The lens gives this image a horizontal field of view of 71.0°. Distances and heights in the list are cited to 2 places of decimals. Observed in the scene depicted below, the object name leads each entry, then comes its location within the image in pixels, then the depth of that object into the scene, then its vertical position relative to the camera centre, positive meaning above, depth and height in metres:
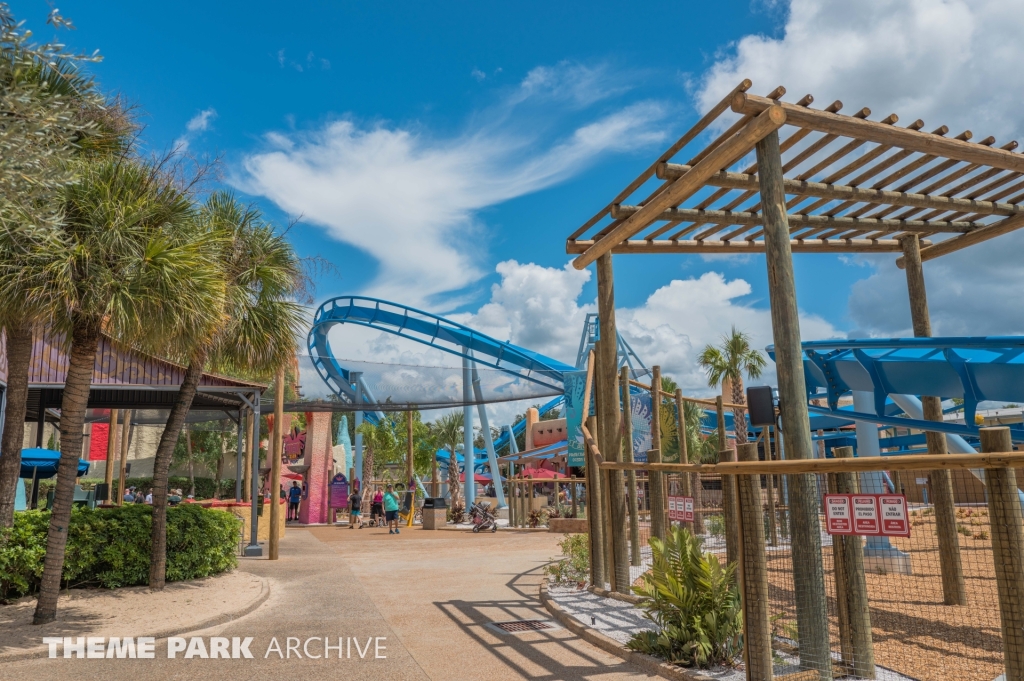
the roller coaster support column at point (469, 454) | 28.41 +0.74
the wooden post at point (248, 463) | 19.74 +0.40
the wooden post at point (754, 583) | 4.58 -0.74
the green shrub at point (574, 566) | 9.22 -1.24
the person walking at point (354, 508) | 23.78 -1.08
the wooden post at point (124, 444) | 19.12 +1.01
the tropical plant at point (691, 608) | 5.23 -1.04
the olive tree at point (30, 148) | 5.08 +2.39
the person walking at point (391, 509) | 21.06 -1.00
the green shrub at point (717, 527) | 13.48 -1.10
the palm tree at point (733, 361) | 28.88 +4.30
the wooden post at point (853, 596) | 4.74 -0.87
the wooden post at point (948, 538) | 7.01 -0.71
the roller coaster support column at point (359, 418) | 23.70 +2.30
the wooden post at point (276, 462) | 12.89 +0.28
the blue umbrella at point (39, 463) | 11.99 +0.29
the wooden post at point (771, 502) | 9.17 -0.51
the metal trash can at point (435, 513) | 23.42 -1.31
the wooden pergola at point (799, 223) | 5.14 +2.54
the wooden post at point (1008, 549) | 3.54 -0.42
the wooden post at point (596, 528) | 8.41 -0.66
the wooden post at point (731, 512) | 5.00 -0.32
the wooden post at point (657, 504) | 7.98 -0.38
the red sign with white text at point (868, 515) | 3.97 -0.28
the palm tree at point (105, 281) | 6.75 +1.89
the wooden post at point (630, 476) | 9.21 -0.08
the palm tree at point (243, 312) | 9.10 +2.28
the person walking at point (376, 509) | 23.75 -1.13
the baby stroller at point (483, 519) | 21.22 -1.37
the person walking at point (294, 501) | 28.91 -0.99
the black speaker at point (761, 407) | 6.07 +0.51
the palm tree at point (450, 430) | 33.09 +1.99
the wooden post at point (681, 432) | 13.35 +0.70
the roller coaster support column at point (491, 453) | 29.61 +0.84
